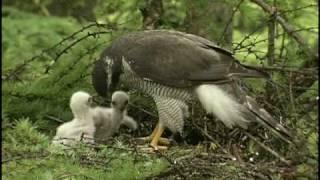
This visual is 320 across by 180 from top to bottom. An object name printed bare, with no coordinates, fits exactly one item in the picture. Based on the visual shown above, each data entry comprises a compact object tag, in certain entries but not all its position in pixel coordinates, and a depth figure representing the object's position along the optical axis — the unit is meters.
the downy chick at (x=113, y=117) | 12.73
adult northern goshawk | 10.13
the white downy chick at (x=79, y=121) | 12.54
